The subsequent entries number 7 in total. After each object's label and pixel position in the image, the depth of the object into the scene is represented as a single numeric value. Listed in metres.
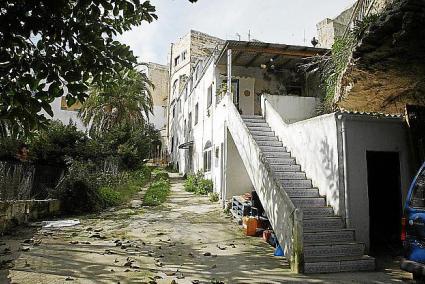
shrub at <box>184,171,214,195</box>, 16.28
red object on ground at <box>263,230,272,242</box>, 8.16
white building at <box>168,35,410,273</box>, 6.30
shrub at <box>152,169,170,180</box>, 23.52
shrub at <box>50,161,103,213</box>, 11.85
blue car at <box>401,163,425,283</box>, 4.40
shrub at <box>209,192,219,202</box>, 14.11
